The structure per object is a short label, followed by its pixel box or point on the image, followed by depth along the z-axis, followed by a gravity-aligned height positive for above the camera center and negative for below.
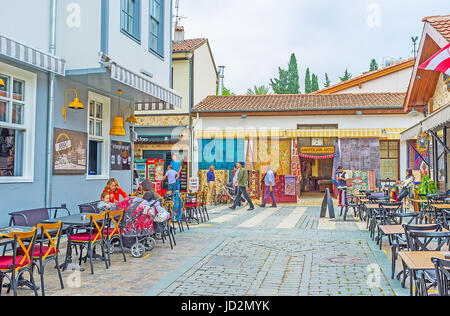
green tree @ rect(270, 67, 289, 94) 57.25 +12.68
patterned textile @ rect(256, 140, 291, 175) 18.80 +0.70
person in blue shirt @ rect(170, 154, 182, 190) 16.09 +0.16
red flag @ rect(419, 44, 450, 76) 8.35 +2.37
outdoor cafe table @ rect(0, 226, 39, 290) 4.29 -0.83
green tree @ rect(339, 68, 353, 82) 56.57 +13.57
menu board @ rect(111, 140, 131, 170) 10.71 +0.36
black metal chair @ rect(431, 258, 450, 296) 3.19 -0.85
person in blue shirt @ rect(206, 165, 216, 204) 17.05 -0.55
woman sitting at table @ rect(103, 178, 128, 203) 7.72 -0.43
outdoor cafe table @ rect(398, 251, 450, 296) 3.63 -0.85
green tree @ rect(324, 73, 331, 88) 59.59 +13.28
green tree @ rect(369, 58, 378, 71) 54.62 +14.61
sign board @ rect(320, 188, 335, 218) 12.09 -1.08
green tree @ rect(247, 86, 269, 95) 58.77 +11.82
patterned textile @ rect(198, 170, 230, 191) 17.81 -0.38
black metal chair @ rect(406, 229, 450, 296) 3.78 -0.91
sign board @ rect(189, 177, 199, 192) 15.11 -0.56
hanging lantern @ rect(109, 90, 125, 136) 10.06 +1.04
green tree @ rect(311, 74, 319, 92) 57.34 +12.74
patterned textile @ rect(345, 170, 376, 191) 16.94 -0.39
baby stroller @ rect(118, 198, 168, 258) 6.83 -0.95
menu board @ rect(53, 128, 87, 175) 8.22 +0.34
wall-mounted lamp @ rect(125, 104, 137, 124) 11.30 +1.40
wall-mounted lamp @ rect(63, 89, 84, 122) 8.17 +1.28
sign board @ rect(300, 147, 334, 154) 18.88 +0.97
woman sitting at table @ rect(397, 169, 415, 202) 12.88 -0.28
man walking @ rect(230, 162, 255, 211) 14.47 -0.47
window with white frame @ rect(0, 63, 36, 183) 7.11 +0.80
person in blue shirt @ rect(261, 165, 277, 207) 15.64 -0.52
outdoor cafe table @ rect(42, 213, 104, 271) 5.84 -0.80
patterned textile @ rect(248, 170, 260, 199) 18.02 -0.65
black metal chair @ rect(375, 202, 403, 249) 7.89 -0.85
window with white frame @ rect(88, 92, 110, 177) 9.84 +0.81
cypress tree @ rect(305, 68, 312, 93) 57.74 +12.83
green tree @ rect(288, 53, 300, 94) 57.09 +13.46
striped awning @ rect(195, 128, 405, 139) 18.06 +1.72
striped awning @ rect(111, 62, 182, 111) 8.36 +1.99
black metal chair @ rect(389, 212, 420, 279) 5.34 -1.01
